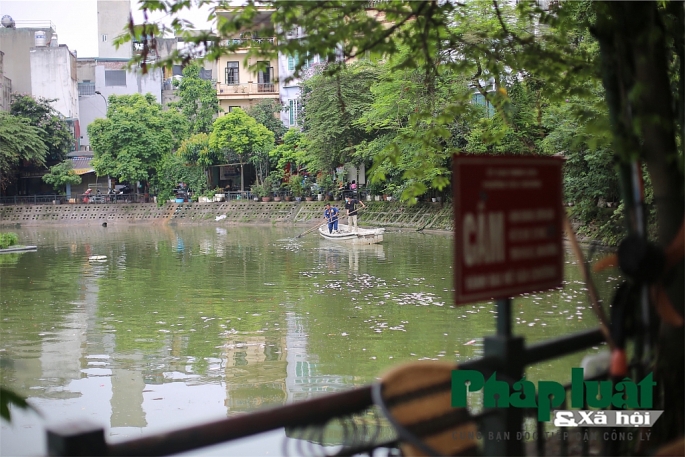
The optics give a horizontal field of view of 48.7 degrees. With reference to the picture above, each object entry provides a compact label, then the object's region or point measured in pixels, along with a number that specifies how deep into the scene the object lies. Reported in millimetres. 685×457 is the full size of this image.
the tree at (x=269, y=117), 44062
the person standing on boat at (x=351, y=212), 27344
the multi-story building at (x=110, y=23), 54594
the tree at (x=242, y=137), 40719
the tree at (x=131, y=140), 41781
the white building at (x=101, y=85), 50906
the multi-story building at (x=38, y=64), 46625
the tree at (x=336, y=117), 33875
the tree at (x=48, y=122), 43188
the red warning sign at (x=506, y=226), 2955
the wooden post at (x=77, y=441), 2334
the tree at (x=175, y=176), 42938
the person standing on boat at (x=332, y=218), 28609
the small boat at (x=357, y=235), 25302
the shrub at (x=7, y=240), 23656
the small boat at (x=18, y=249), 23359
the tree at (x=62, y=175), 43625
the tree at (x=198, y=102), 43781
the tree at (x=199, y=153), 42562
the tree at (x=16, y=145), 40031
